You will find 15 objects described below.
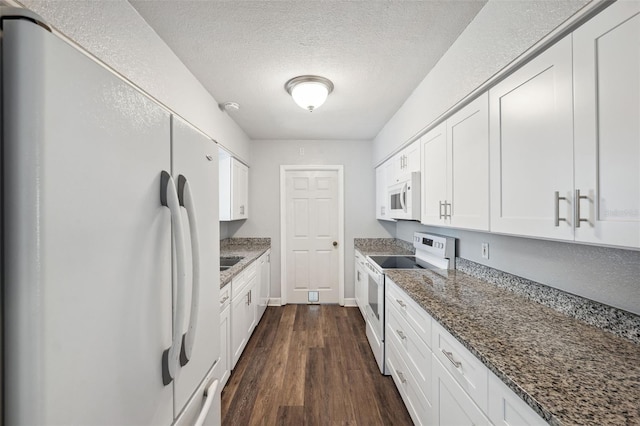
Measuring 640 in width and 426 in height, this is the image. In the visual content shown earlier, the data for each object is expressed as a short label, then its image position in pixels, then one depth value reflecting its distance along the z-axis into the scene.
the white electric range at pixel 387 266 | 2.39
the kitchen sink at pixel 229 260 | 3.06
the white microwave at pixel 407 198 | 2.49
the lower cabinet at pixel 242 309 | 2.39
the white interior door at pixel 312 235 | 4.25
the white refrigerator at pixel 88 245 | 0.47
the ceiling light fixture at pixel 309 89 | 2.26
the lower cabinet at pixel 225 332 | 2.07
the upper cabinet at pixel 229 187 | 3.22
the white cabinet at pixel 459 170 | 1.56
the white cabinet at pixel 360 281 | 3.33
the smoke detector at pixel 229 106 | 2.75
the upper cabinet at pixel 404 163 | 2.55
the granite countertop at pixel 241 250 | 2.22
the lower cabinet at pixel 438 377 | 0.96
